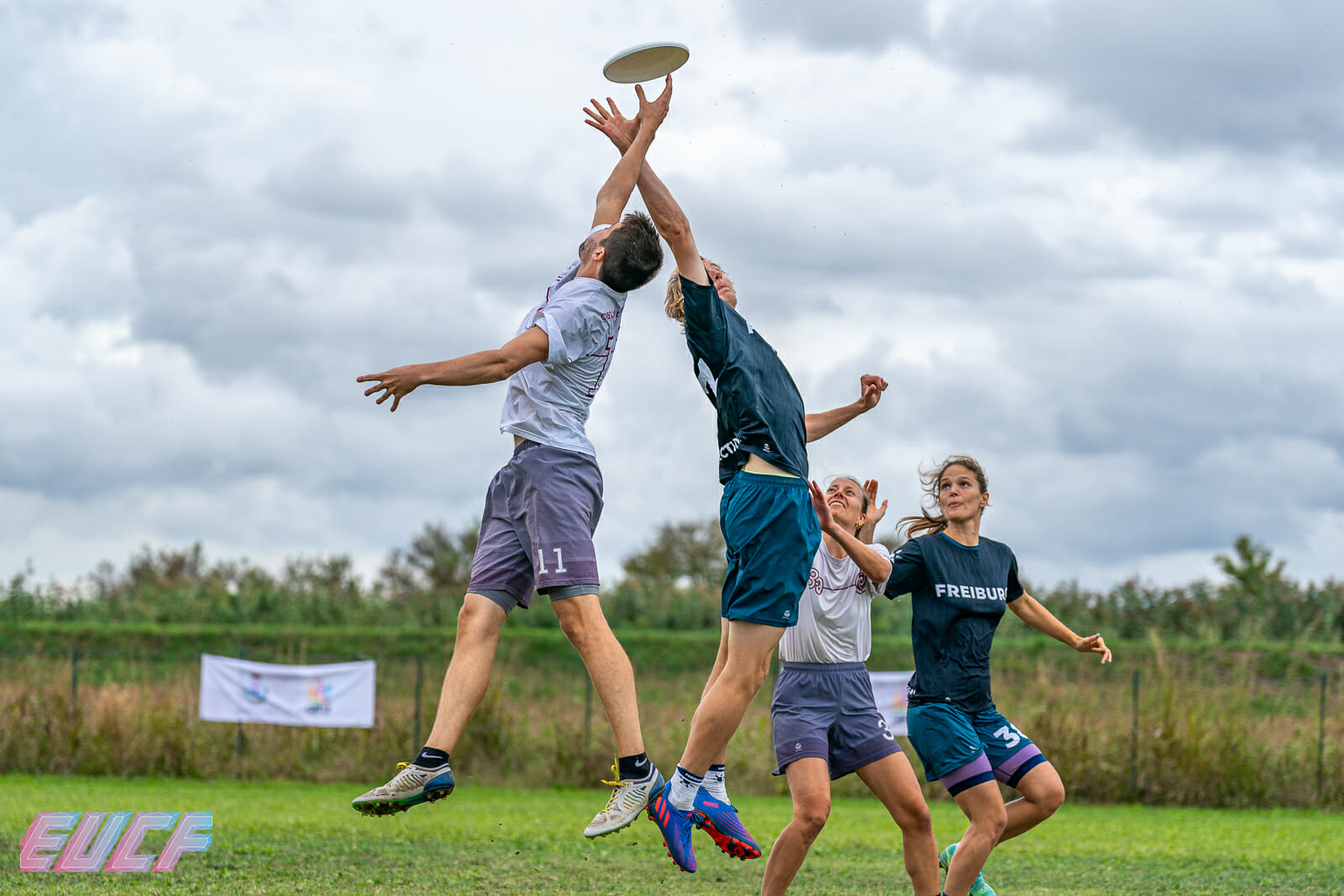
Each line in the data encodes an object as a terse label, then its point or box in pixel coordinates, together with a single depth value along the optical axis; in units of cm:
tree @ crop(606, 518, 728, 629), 3563
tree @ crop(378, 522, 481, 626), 3909
